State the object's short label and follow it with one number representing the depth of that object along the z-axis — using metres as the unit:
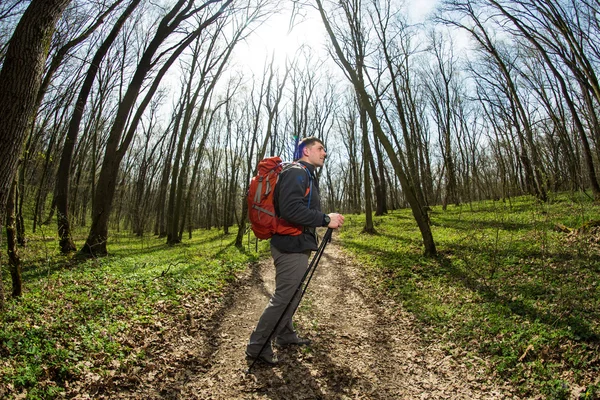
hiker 3.54
